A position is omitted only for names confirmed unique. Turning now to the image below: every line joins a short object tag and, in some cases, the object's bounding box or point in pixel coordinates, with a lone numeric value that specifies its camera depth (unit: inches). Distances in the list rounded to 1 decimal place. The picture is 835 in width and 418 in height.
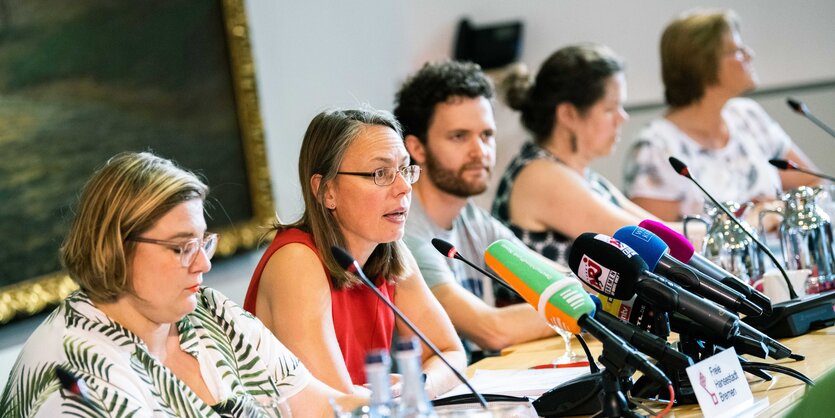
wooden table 119.4
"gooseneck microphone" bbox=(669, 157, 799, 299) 133.2
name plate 117.7
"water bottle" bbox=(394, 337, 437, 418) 107.1
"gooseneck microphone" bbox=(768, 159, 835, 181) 146.0
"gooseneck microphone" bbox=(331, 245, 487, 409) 113.1
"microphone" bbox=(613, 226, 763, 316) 121.3
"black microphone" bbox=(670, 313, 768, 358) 121.4
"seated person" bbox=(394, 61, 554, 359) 152.7
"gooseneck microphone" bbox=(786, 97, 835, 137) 159.2
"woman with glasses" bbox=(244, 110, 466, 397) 129.1
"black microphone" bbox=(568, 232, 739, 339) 117.4
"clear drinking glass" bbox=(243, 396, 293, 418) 109.1
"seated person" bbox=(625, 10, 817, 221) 188.4
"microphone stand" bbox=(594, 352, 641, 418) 114.1
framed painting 164.5
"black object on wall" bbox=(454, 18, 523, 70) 241.7
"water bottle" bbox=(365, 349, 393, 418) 106.8
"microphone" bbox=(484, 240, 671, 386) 112.6
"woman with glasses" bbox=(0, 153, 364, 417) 114.5
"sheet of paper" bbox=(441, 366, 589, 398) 125.8
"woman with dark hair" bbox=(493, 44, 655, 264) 164.1
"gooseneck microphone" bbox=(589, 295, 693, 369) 115.1
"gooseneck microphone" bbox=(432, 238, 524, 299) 121.6
